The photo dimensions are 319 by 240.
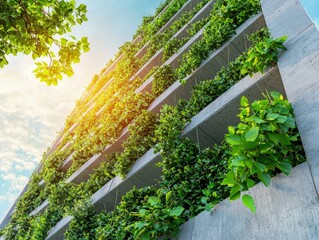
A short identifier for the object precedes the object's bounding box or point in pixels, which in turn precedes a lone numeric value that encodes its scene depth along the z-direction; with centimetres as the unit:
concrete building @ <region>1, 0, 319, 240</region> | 264
